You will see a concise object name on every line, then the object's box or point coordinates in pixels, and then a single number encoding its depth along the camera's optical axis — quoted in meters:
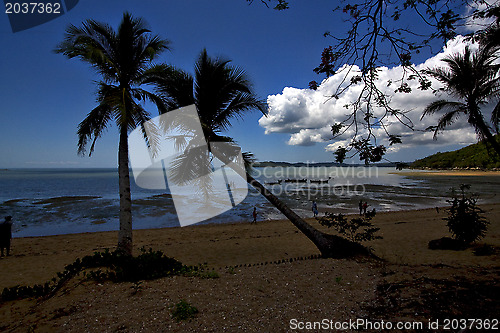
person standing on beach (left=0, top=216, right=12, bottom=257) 9.82
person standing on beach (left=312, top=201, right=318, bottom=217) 19.14
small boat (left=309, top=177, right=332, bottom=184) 58.47
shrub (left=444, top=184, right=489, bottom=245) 8.09
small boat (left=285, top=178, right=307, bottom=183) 60.69
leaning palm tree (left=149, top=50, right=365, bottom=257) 8.27
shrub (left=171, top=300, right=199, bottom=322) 3.66
